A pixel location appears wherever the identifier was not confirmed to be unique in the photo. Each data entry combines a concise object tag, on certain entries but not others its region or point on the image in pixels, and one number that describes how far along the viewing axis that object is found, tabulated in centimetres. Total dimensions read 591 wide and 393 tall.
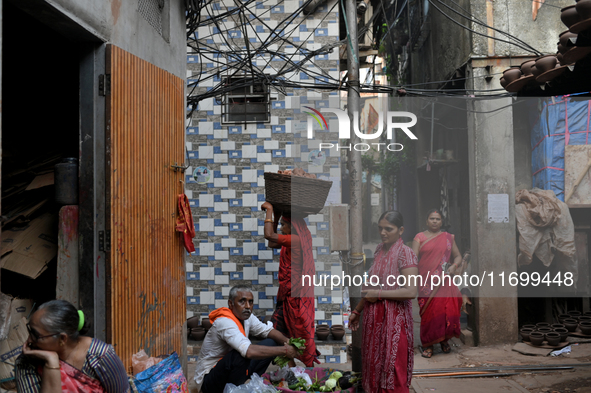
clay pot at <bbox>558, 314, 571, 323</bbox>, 776
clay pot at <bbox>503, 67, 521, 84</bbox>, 551
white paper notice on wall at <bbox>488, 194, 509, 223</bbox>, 773
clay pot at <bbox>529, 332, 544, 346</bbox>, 695
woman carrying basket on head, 560
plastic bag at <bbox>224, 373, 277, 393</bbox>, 400
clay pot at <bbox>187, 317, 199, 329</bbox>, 721
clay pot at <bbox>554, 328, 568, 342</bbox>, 698
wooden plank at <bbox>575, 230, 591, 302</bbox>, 825
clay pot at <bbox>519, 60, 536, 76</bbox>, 515
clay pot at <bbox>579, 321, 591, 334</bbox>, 722
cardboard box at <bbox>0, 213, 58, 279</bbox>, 375
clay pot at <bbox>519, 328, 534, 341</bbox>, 724
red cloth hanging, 476
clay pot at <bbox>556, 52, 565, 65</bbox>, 453
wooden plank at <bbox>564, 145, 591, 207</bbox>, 777
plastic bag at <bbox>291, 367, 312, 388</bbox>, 502
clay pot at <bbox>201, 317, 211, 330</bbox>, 720
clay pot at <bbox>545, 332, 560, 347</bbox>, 684
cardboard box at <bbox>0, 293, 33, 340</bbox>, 345
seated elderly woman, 240
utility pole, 576
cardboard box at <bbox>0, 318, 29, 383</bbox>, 337
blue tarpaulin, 778
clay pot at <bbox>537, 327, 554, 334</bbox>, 712
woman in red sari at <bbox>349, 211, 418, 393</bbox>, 419
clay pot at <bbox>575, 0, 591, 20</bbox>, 357
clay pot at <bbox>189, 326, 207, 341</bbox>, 705
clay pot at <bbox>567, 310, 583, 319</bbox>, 783
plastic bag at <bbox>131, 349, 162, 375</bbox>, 367
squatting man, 407
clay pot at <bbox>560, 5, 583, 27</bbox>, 372
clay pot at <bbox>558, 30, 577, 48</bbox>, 410
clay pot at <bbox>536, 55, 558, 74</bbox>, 476
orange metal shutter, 355
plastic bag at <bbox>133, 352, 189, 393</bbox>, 356
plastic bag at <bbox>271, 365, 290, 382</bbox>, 498
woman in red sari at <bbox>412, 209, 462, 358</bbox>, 711
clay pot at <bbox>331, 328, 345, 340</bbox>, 697
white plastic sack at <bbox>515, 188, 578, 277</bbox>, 762
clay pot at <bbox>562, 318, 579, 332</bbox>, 739
